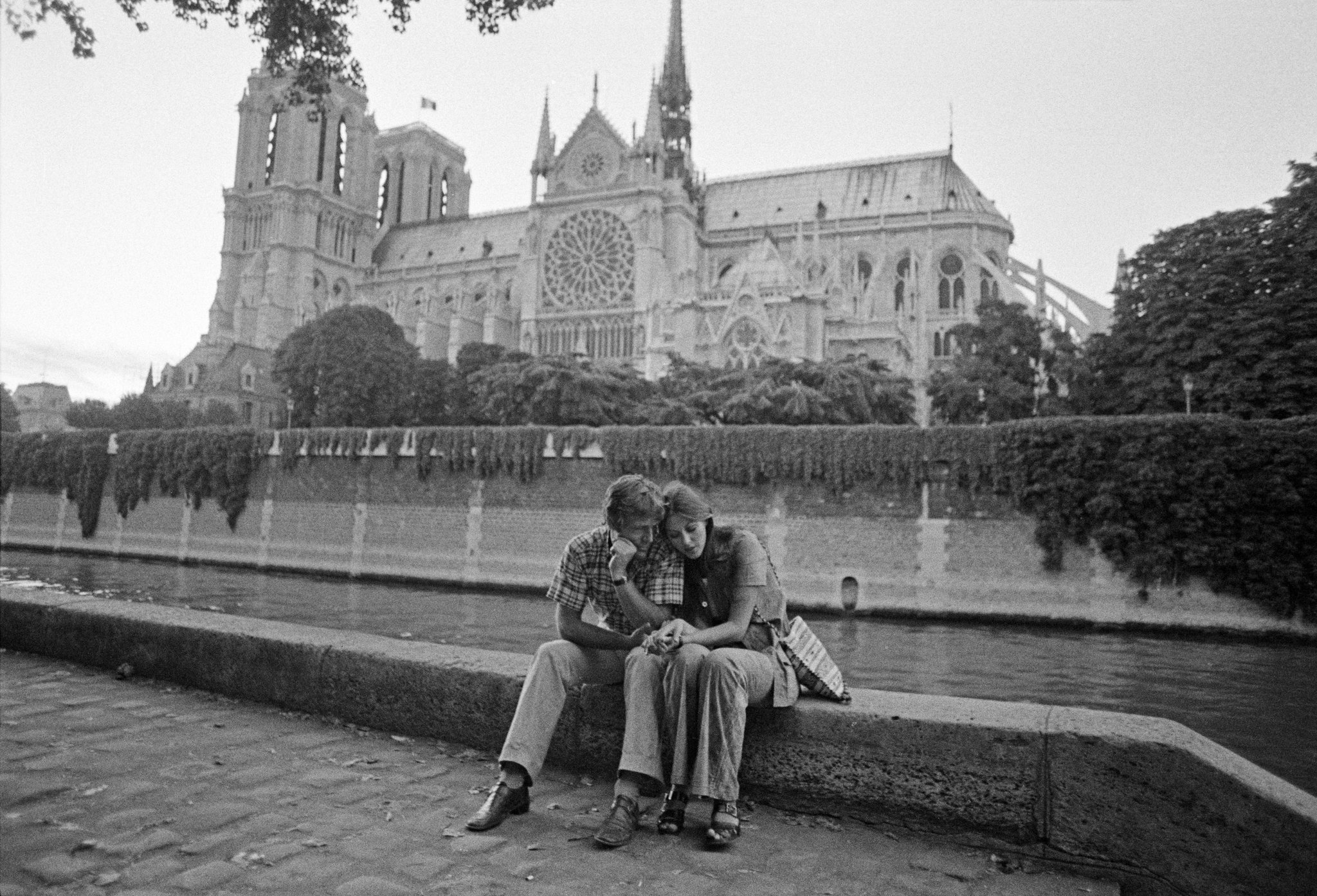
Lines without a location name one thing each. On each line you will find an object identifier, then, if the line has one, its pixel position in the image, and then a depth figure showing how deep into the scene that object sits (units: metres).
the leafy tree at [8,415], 59.75
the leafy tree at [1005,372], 28.95
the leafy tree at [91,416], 56.06
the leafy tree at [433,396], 44.50
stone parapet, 2.88
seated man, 3.56
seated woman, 3.46
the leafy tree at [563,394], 29.23
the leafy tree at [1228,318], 21.41
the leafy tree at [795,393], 27.86
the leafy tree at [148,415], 54.28
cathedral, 46.69
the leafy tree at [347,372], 43.50
